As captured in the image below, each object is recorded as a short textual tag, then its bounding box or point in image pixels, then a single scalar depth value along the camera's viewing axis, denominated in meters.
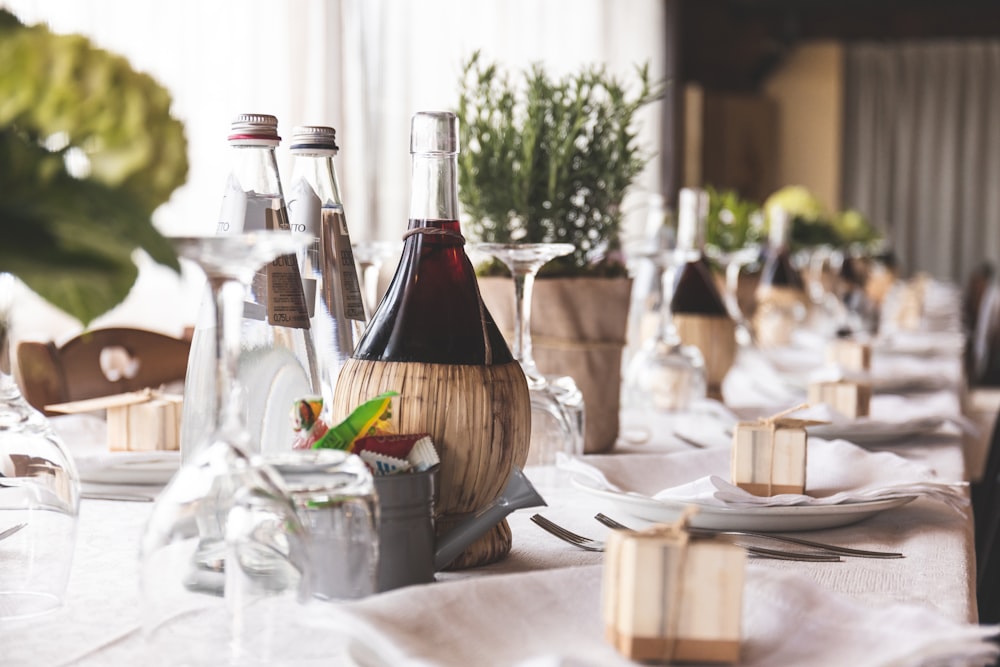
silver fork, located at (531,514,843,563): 0.81
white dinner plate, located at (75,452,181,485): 1.06
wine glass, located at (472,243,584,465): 0.97
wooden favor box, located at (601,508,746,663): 0.56
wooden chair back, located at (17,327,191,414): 1.56
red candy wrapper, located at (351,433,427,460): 0.70
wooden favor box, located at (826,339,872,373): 1.98
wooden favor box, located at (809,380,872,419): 1.42
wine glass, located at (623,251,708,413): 1.53
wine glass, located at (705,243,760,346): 2.08
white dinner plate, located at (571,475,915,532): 0.87
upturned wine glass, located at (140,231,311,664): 0.59
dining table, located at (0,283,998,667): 0.56
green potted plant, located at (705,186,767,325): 2.51
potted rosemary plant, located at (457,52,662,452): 1.20
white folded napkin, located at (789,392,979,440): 1.27
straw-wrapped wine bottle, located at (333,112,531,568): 0.76
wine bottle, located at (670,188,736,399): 1.73
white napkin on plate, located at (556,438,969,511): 0.90
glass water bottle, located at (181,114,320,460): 0.80
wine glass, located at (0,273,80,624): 0.72
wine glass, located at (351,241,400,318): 1.10
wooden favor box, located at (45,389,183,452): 1.17
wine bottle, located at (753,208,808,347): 2.60
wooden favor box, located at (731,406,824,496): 0.95
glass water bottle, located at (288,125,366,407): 0.89
